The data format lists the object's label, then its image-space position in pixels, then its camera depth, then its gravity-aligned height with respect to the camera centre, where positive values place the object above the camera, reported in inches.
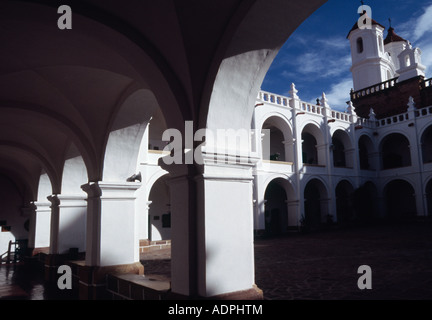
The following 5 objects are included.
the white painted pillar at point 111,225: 259.4 -9.5
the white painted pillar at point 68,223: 382.3 -10.9
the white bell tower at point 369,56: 1152.8 +501.6
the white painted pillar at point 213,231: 140.5 -9.0
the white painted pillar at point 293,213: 844.0 -12.4
